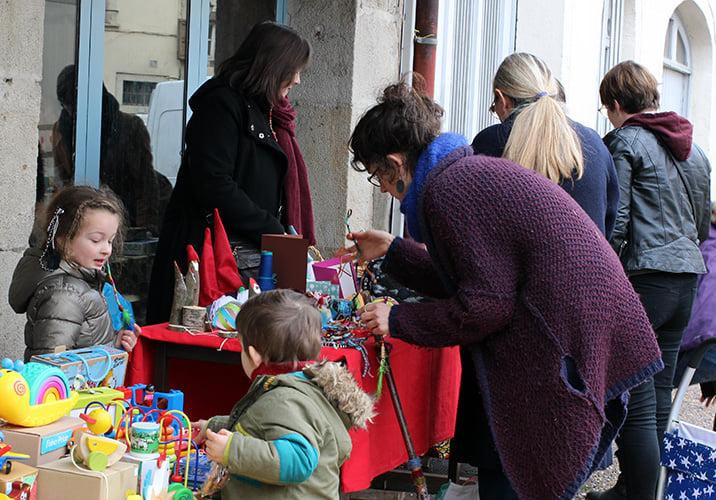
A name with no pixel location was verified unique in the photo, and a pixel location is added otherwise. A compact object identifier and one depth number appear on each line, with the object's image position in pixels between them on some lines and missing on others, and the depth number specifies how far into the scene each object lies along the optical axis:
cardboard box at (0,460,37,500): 3.74
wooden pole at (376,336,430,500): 5.88
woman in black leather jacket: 7.23
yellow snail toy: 3.97
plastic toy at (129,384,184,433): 4.80
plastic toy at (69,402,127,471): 3.89
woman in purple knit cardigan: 4.43
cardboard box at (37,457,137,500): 3.84
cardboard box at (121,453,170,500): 4.07
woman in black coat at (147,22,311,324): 6.86
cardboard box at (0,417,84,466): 3.94
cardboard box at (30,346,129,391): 4.56
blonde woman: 5.27
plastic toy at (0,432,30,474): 3.79
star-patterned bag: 5.79
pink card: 6.73
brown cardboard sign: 6.29
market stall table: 5.71
